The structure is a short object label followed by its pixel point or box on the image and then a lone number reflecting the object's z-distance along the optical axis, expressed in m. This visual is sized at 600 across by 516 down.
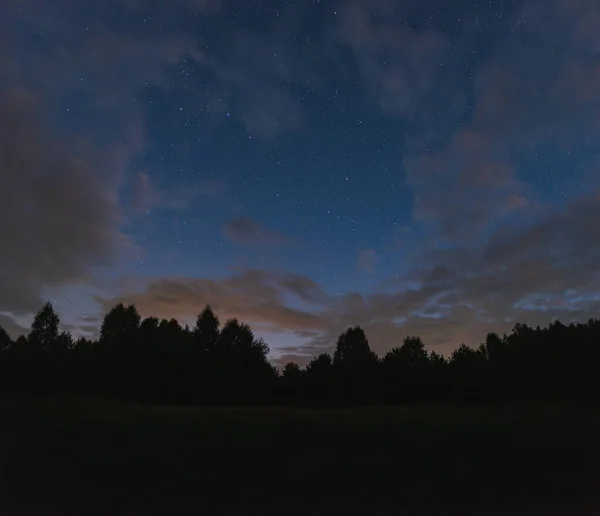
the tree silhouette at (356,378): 65.94
